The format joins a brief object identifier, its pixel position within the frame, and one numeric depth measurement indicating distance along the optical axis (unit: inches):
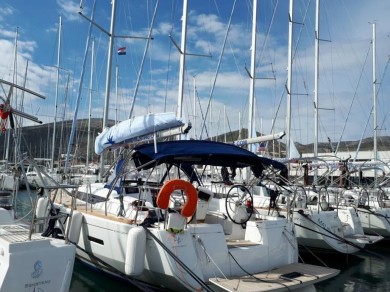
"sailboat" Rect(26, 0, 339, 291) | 241.9
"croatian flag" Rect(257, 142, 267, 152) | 656.8
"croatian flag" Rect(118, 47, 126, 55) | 775.1
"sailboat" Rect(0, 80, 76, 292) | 173.8
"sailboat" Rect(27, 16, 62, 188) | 1052.5
